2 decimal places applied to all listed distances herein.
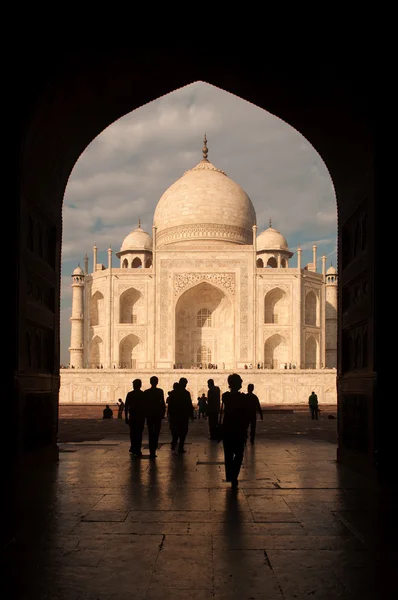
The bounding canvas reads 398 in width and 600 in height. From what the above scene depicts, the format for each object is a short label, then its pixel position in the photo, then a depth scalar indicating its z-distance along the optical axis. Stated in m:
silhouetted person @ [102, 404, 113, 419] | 21.98
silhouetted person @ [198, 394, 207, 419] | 20.94
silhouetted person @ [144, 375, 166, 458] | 9.01
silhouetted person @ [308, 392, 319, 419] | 20.77
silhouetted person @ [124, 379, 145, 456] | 9.23
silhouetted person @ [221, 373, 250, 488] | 6.46
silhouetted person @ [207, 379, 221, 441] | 12.02
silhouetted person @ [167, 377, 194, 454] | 9.30
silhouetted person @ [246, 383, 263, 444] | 8.56
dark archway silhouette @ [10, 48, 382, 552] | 6.47
